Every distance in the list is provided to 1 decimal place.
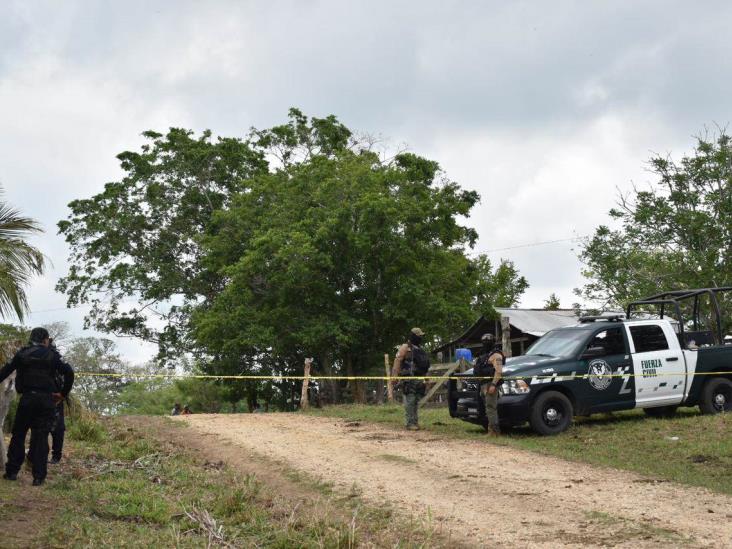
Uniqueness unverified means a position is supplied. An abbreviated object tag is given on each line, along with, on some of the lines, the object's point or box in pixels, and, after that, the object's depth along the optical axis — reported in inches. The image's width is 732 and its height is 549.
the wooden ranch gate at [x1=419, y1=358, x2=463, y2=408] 730.7
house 1478.8
